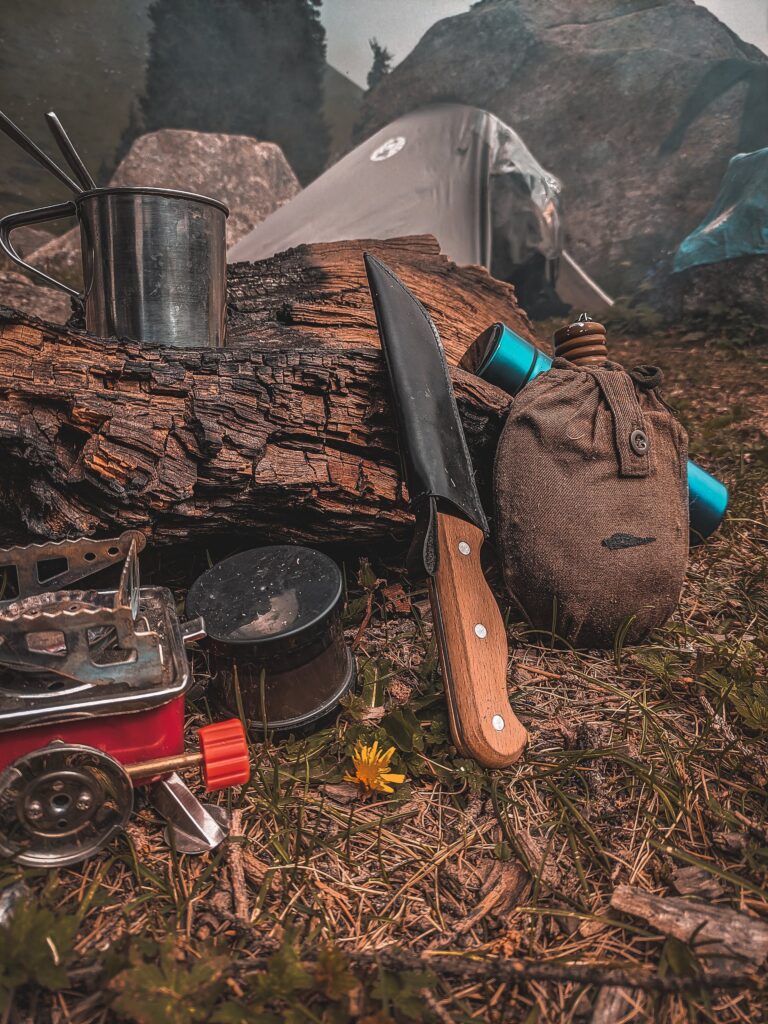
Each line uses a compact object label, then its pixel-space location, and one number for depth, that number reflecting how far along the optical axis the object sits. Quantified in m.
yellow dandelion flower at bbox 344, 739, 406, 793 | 0.26
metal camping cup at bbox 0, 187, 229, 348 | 0.37
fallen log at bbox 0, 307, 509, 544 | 0.32
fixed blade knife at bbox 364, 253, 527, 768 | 0.28
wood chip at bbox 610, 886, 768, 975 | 0.20
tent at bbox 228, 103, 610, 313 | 1.19
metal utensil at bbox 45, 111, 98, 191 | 0.36
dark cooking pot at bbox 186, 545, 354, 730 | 0.28
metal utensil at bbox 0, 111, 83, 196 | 0.36
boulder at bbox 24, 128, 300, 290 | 1.71
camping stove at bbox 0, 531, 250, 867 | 0.21
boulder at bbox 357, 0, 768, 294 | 1.67
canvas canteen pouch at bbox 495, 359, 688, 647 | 0.35
